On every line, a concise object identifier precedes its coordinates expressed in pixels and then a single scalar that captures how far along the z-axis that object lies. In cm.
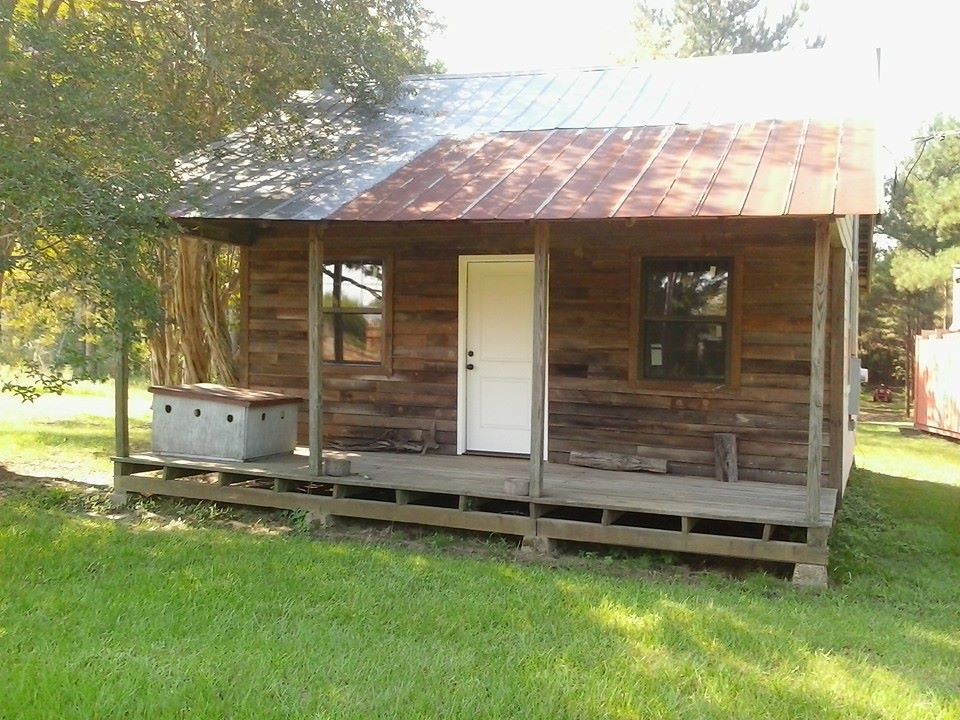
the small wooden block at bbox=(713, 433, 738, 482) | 837
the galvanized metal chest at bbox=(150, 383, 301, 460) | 857
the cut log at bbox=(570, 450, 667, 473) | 869
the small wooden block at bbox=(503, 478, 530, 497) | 736
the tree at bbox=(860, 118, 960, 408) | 2250
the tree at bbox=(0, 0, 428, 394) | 612
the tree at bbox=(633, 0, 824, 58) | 3094
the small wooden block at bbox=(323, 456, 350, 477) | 802
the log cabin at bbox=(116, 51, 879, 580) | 707
